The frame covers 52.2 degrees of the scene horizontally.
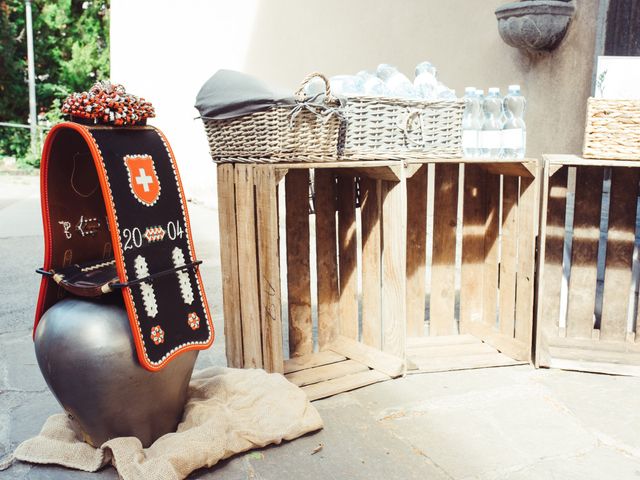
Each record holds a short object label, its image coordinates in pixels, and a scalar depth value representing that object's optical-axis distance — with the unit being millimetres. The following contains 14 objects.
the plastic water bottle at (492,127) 3078
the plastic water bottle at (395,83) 2904
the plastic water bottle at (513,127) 3016
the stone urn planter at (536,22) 4680
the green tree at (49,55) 15047
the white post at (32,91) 13992
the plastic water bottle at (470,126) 3088
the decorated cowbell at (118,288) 2043
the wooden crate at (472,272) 3125
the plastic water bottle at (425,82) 2971
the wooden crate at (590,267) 3230
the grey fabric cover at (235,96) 2428
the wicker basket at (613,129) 2758
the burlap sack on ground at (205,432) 2102
